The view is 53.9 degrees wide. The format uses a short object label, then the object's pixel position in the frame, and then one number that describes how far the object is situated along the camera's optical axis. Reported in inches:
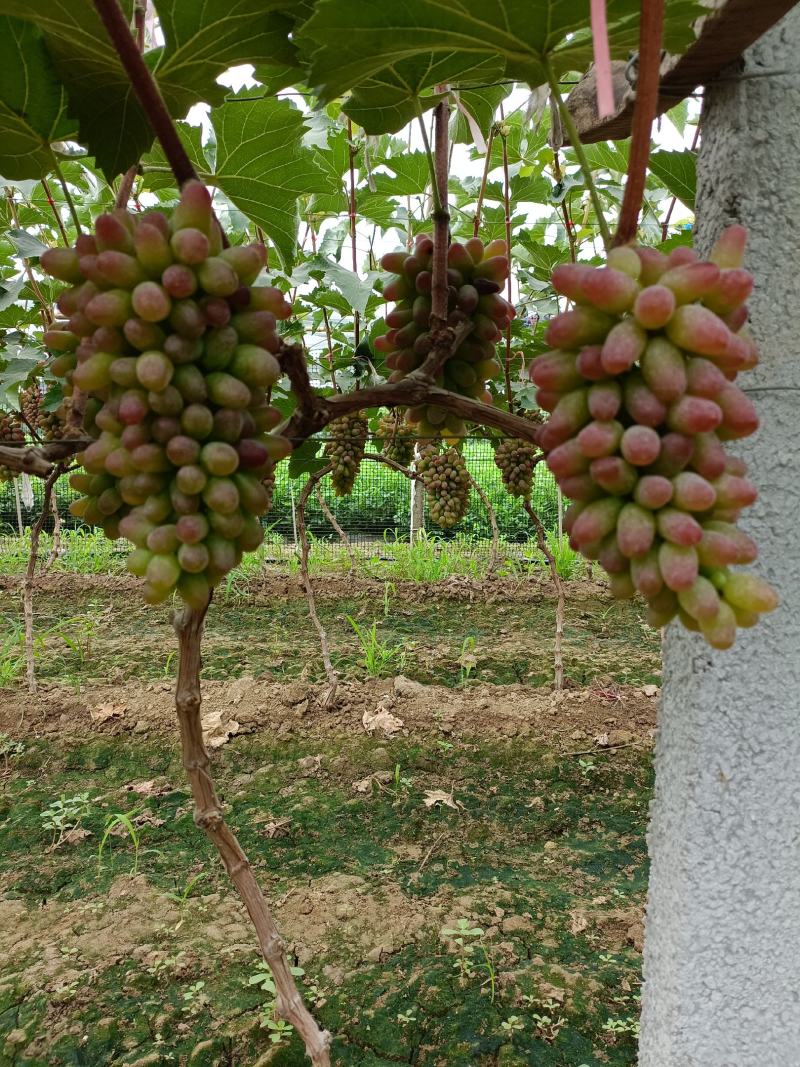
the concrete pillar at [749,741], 31.4
